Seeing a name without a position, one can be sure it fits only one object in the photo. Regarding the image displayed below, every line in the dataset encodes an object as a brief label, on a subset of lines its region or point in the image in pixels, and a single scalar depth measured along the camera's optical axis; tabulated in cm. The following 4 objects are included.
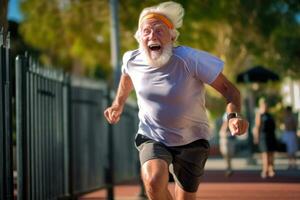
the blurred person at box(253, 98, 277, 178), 1692
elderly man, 588
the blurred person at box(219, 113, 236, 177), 1762
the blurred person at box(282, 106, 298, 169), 1983
